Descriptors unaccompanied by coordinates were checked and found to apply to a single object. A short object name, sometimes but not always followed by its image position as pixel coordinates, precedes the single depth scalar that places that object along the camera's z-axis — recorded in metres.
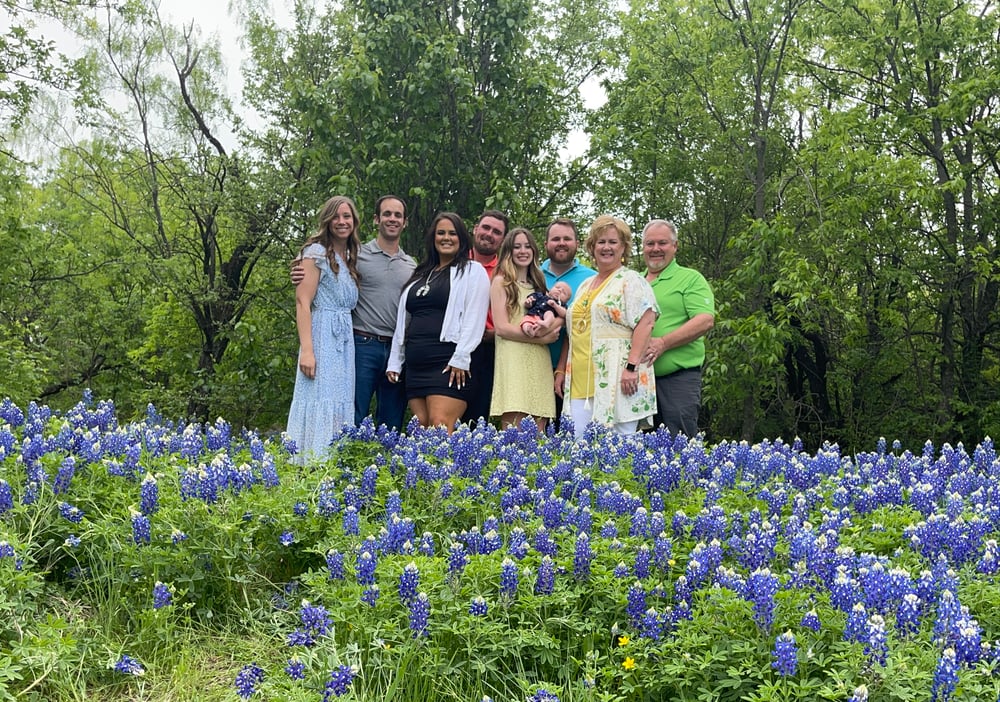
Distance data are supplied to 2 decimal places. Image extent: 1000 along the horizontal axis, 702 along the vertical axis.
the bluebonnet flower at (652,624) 3.01
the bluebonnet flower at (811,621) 2.85
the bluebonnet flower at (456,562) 3.32
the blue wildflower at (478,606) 3.10
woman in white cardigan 6.08
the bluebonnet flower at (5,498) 3.82
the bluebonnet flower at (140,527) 3.64
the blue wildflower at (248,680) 2.94
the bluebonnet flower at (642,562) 3.36
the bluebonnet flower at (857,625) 2.76
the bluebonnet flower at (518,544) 3.46
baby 6.00
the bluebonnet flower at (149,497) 3.86
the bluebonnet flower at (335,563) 3.38
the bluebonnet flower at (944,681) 2.54
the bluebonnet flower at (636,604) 3.14
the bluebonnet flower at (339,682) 2.82
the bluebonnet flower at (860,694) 2.49
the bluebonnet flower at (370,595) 3.17
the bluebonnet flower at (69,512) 3.90
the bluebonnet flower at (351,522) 3.70
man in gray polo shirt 6.43
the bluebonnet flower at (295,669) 2.94
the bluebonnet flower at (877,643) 2.68
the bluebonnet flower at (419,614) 3.01
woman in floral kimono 5.87
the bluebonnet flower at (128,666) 3.21
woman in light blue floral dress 6.09
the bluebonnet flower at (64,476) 4.07
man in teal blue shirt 6.45
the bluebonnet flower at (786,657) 2.67
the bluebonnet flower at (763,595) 2.87
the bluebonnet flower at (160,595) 3.41
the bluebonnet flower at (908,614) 2.89
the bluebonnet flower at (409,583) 3.15
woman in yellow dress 6.08
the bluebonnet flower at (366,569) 3.28
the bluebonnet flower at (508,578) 3.16
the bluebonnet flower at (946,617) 2.78
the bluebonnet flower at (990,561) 3.33
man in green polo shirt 6.21
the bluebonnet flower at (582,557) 3.36
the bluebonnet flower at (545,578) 3.23
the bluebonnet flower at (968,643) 2.71
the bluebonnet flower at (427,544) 3.59
